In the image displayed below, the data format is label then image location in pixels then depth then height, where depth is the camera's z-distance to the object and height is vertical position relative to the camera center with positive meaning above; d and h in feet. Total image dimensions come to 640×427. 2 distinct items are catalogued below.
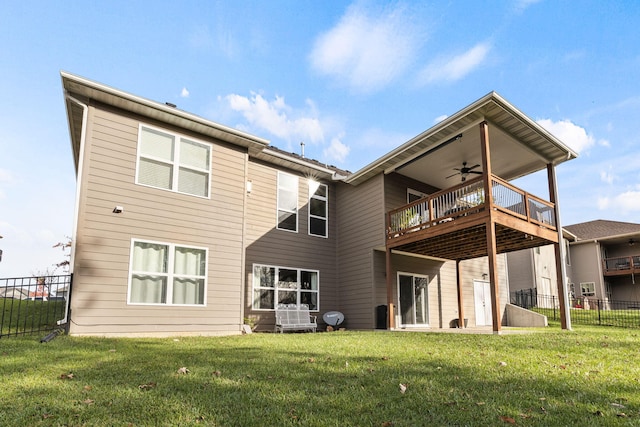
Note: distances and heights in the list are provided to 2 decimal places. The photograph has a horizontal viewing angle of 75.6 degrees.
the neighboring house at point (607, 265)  79.41 +4.94
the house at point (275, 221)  28.94 +5.95
